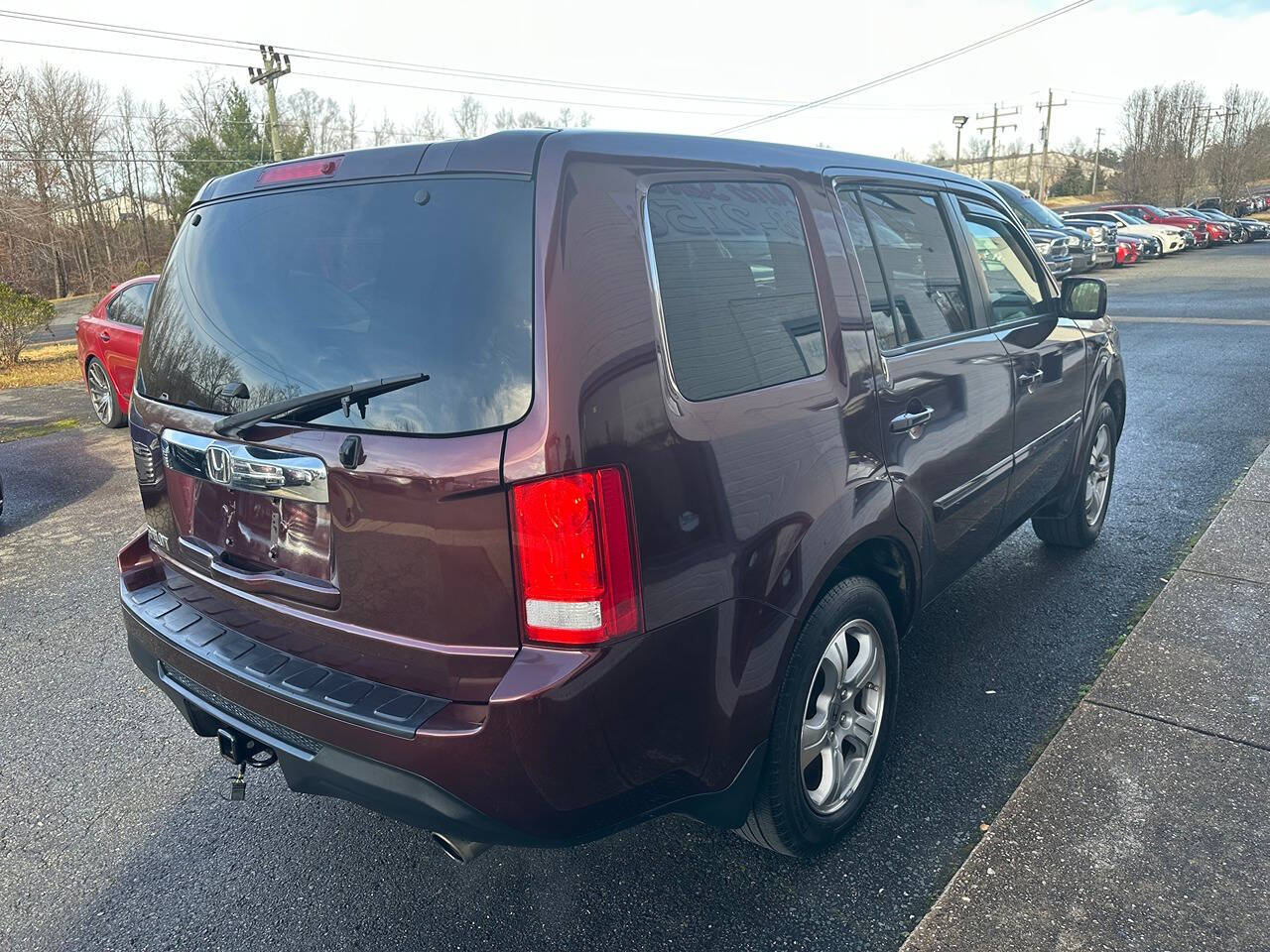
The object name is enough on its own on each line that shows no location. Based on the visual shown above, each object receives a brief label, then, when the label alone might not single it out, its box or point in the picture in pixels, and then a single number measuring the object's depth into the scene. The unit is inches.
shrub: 573.6
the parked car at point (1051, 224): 724.0
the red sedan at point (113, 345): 347.3
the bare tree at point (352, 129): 1991.5
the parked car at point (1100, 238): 991.6
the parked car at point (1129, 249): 1048.2
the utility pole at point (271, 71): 1290.6
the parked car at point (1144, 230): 1130.0
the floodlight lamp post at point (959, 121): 2097.7
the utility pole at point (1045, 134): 2576.3
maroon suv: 72.5
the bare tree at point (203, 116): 1812.3
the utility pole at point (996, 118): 2561.5
